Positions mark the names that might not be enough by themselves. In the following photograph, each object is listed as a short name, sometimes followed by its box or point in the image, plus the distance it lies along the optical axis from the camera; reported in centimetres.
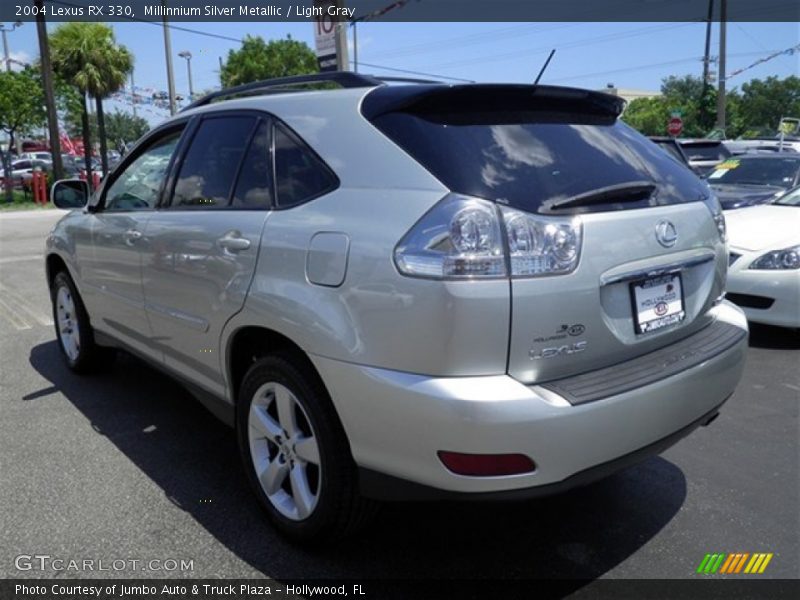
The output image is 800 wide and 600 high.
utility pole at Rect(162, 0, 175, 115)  2330
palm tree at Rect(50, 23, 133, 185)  2495
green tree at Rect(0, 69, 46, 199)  2472
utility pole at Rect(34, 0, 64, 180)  2064
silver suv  202
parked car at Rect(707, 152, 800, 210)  851
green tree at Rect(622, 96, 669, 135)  7331
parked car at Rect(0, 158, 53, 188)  2566
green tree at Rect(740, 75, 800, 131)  8969
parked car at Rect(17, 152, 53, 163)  3972
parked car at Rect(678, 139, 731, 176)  1473
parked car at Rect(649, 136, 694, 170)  956
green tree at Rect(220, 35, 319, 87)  3906
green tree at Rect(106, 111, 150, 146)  6731
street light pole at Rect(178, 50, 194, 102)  4569
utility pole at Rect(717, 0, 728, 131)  2598
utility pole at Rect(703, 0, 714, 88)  2906
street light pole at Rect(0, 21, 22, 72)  5045
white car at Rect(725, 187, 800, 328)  518
